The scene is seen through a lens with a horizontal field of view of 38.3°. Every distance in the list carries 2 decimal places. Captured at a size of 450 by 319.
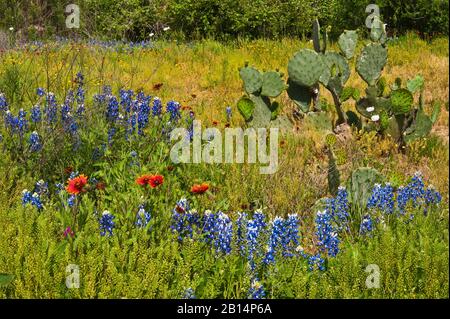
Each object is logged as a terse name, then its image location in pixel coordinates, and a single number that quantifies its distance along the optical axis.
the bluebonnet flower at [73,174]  3.57
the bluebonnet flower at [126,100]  4.72
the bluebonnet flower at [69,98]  4.76
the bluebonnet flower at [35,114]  4.41
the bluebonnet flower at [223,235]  2.97
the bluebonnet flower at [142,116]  4.55
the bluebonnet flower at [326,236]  3.08
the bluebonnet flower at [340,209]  3.49
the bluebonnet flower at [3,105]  4.64
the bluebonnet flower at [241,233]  3.02
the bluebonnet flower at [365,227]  3.26
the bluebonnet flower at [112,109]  4.59
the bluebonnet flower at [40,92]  4.87
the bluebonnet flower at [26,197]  3.35
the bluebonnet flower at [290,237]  3.02
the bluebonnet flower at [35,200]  3.38
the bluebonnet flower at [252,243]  2.87
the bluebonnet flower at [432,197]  3.49
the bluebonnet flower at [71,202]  3.45
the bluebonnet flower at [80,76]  4.88
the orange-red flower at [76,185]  3.01
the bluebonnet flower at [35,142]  4.04
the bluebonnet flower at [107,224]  3.11
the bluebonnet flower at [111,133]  4.24
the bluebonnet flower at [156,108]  4.72
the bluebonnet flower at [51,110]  4.35
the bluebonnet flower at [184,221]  3.16
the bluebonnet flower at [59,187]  3.60
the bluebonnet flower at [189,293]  2.59
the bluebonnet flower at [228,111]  5.49
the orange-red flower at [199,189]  3.03
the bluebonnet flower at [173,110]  4.64
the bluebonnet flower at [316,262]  2.87
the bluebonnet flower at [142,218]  3.13
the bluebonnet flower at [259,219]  3.07
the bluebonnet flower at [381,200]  3.46
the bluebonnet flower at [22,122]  4.22
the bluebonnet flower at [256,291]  2.63
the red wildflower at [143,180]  3.13
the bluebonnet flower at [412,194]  3.47
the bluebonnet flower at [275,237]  2.92
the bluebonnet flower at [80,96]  4.85
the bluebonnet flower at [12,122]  4.23
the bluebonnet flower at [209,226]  3.07
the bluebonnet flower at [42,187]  3.52
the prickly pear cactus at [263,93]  5.47
